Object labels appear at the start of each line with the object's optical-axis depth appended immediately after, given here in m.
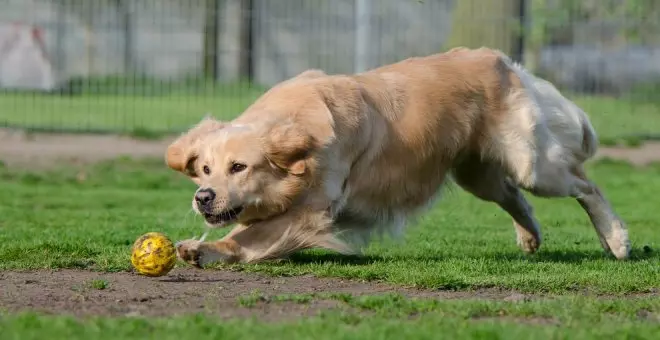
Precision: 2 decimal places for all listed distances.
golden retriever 15.09
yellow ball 13.80
